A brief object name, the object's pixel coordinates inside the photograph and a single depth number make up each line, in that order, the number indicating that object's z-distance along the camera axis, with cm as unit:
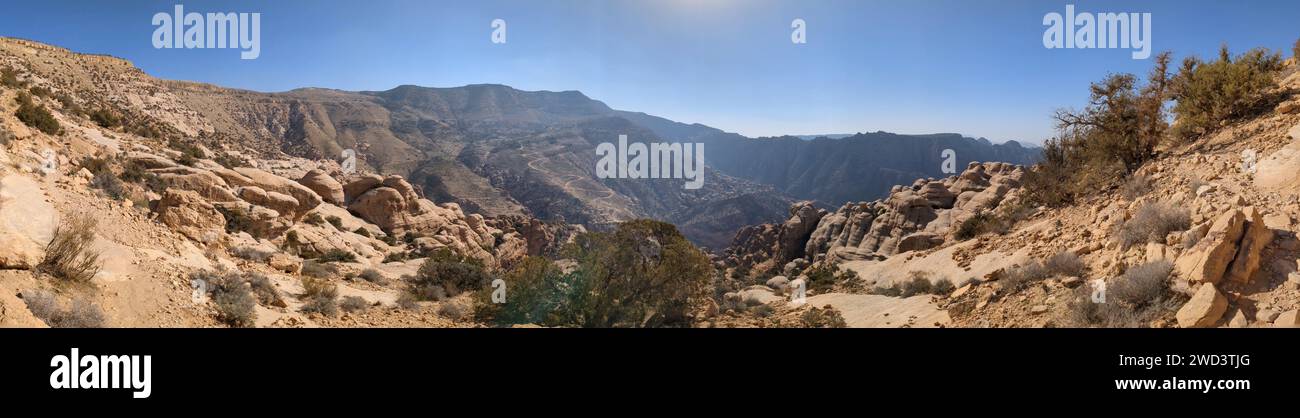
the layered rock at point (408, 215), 2381
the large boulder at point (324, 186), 2302
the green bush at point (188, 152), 1775
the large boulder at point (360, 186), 2475
